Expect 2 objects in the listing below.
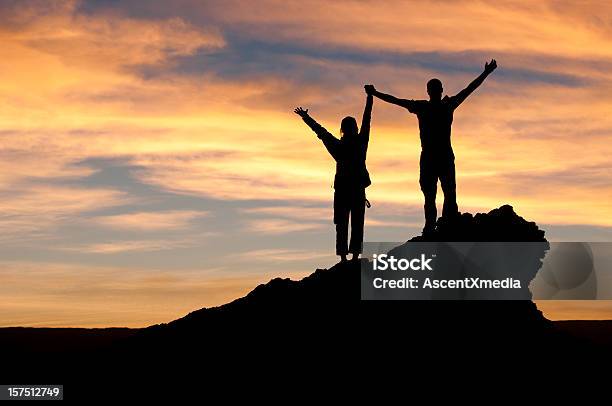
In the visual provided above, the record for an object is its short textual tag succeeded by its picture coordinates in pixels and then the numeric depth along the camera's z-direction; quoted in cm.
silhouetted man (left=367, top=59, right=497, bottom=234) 2033
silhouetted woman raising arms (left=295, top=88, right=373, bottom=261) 2105
